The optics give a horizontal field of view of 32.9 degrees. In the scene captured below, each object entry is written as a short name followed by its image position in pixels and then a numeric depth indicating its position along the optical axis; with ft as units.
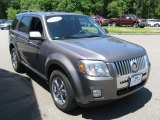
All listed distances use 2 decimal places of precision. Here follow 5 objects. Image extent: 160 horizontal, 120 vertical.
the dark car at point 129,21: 121.29
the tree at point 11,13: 223.38
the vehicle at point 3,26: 125.83
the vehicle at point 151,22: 160.81
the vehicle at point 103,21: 127.26
